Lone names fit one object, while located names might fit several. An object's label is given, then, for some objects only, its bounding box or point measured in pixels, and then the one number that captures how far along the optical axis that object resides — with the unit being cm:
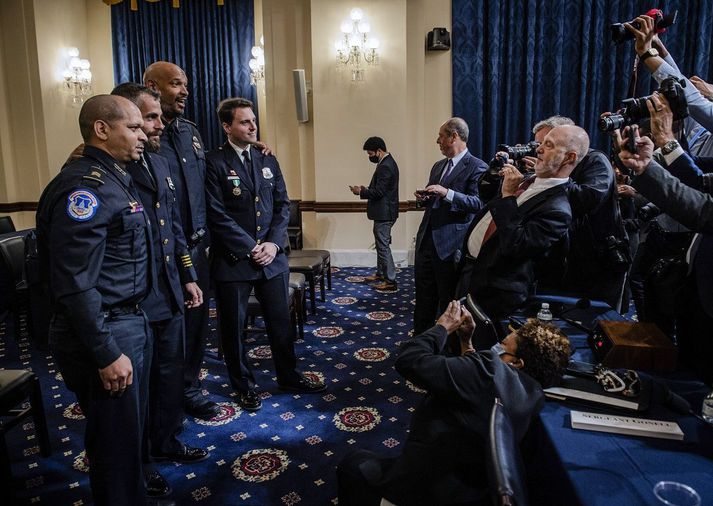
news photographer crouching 133
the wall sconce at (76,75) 695
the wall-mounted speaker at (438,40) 629
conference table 111
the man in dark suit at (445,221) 325
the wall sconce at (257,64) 704
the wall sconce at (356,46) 600
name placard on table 129
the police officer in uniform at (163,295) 203
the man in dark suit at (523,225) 220
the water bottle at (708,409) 138
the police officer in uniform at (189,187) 237
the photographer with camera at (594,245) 267
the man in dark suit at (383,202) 532
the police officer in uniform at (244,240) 263
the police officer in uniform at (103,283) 149
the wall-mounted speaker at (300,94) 611
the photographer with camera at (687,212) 166
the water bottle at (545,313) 211
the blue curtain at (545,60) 627
